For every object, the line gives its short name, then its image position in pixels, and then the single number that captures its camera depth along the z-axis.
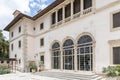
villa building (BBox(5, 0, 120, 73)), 7.51
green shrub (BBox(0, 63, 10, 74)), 12.80
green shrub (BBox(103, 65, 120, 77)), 6.35
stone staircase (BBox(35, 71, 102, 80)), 7.57
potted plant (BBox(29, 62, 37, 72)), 12.90
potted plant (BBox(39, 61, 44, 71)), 12.29
